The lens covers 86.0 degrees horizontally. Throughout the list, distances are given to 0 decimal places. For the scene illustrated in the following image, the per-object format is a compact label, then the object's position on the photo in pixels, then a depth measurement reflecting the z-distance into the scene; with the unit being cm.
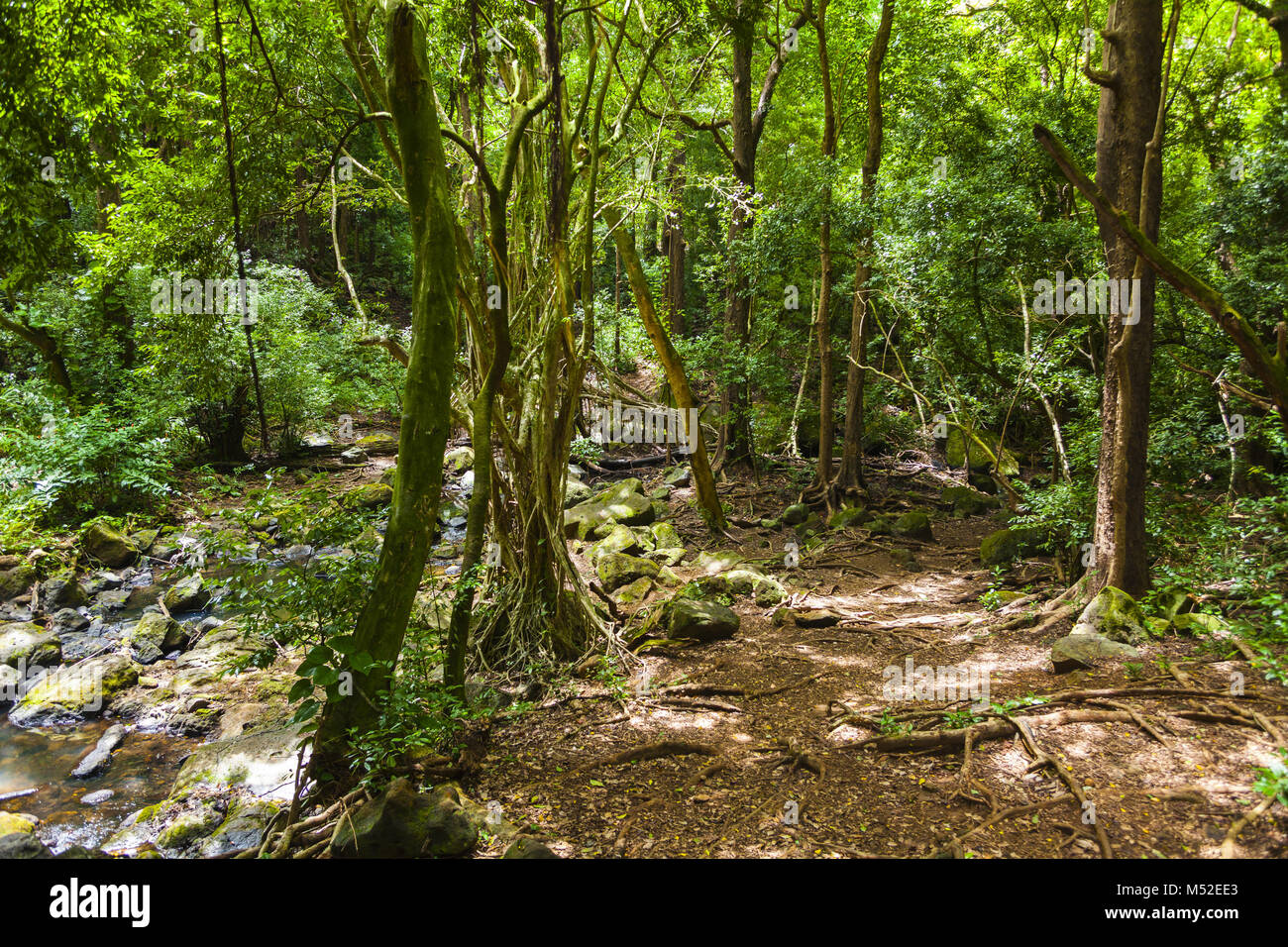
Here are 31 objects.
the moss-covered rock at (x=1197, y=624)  469
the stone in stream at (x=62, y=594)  809
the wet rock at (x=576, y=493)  1241
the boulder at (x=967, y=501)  1178
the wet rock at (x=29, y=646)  671
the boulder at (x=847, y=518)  1095
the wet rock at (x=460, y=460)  1395
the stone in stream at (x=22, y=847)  336
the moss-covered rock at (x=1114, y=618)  512
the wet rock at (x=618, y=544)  932
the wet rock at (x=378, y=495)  1061
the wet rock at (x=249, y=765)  489
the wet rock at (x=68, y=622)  765
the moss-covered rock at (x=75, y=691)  600
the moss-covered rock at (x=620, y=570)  847
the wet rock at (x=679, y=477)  1335
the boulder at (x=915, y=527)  1041
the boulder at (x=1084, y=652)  491
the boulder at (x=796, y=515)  1141
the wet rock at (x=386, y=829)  318
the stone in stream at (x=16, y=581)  810
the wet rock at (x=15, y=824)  406
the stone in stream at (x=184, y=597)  838
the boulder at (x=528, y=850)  311
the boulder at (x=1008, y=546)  847
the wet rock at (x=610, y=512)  1062
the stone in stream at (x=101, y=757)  531
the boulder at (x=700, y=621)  669
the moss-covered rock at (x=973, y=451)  1320
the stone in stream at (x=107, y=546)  930
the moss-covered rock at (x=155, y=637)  714
